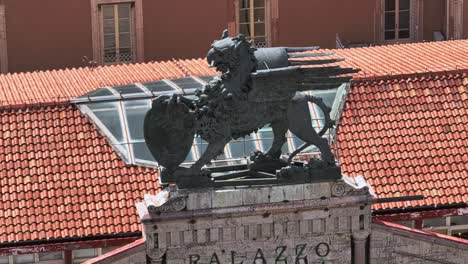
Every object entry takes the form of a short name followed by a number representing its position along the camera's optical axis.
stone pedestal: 31.55
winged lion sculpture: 31.53
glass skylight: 36.69
